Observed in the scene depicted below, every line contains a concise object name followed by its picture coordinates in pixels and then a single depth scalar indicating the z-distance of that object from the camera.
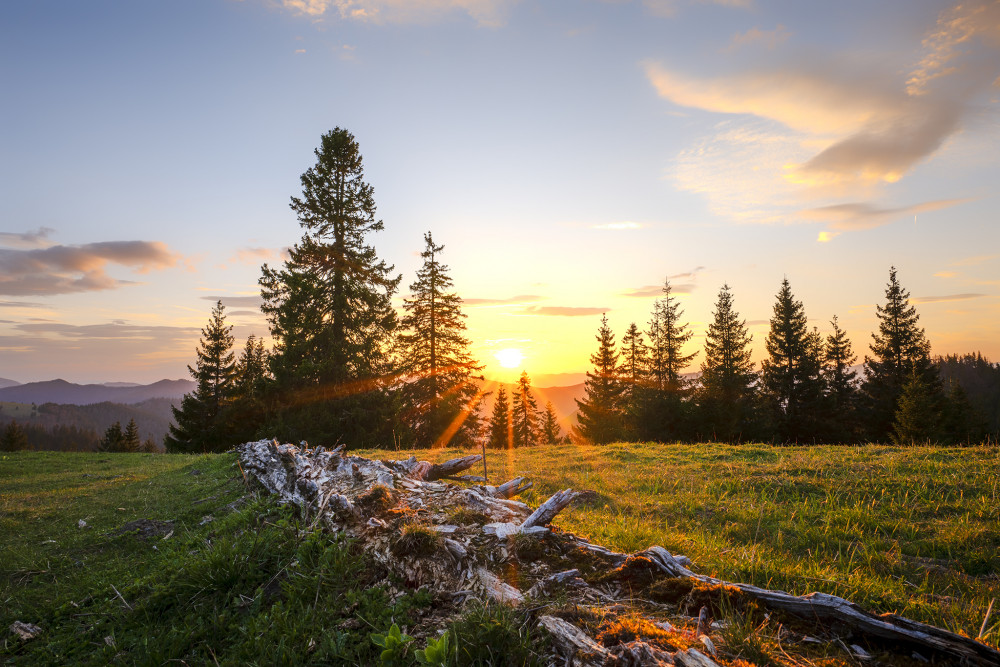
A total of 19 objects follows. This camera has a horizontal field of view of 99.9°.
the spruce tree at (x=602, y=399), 47.78
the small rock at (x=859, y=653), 2.08
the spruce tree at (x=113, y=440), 45.76
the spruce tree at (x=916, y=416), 29.36
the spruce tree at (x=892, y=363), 39.56
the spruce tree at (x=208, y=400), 37.88
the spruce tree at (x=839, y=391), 39.38
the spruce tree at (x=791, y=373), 40.06
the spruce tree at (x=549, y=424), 64.81
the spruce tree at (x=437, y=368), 37.56
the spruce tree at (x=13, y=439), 43.16
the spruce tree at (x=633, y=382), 38.94
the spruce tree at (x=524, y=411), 63.16
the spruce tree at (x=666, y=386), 37.78
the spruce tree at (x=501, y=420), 56.16
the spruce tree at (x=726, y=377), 37.94
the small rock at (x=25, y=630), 3.42
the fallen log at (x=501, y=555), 2.07
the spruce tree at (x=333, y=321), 25.03
